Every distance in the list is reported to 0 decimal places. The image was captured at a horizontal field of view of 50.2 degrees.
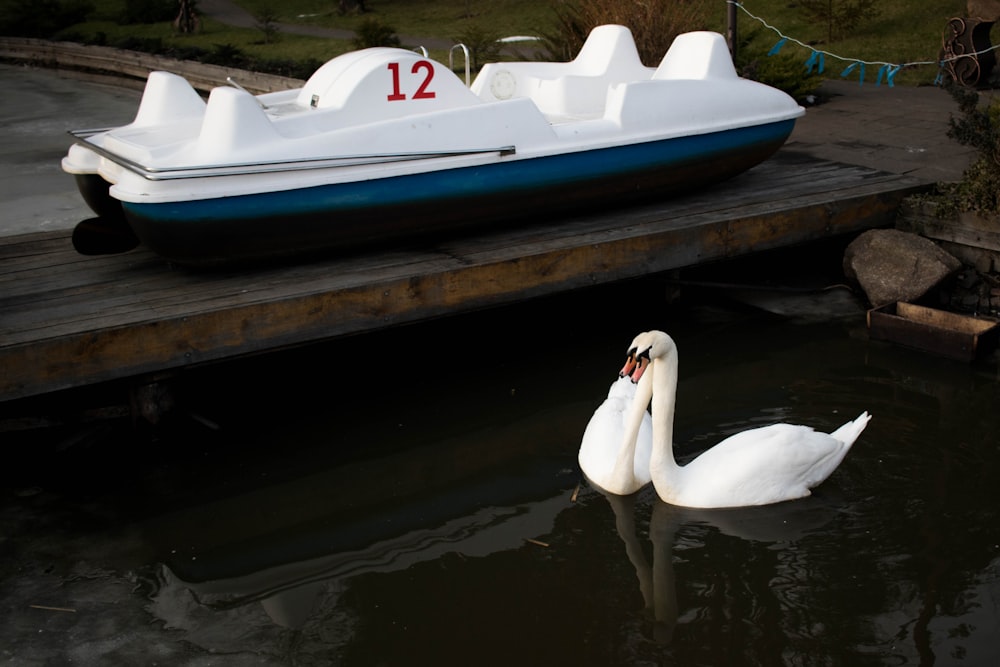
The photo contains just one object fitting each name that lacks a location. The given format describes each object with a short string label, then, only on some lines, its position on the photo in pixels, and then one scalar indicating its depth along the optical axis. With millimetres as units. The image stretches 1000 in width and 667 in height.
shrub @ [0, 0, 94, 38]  23141
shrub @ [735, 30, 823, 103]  10805
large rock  6648
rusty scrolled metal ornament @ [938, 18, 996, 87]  11016
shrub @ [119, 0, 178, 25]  23391
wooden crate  6223
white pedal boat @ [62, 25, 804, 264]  5664
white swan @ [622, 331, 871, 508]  4742
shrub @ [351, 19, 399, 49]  14711
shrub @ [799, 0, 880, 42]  14367
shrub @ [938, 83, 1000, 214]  6832
